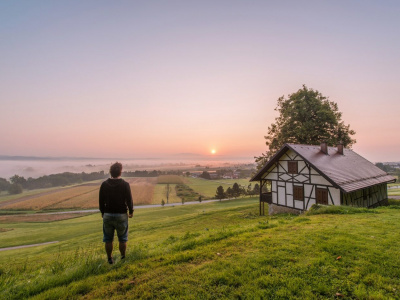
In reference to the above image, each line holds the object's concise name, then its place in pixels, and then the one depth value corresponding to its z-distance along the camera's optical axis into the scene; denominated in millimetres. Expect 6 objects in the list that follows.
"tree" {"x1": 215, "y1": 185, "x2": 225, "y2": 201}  67406
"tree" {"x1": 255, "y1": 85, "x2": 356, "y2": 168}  26453
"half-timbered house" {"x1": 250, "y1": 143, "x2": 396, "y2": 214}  15617
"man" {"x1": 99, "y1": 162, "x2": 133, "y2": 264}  4914
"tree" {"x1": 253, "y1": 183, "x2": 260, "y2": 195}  71150
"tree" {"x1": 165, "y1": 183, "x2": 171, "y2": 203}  84656
